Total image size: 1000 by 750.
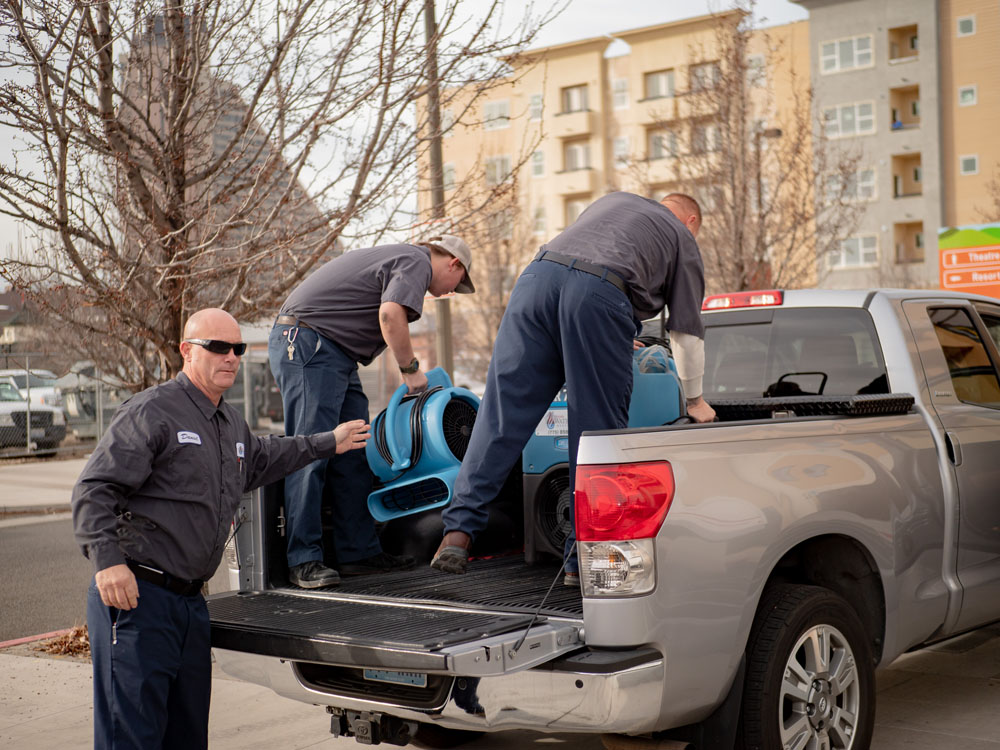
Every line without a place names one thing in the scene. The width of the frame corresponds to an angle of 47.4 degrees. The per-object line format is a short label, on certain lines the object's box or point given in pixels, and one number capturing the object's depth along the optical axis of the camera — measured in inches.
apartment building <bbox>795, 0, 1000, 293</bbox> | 1946.4
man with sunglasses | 140.3
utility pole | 271.9
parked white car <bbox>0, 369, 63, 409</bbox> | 948.6
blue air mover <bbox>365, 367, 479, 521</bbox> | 197.6
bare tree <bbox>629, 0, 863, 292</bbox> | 618.5
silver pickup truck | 130.8
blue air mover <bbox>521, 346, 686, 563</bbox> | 181.6
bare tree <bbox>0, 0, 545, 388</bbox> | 245.4
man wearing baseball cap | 190.2
